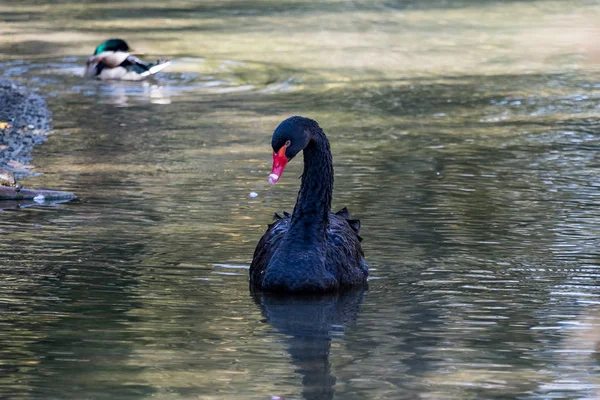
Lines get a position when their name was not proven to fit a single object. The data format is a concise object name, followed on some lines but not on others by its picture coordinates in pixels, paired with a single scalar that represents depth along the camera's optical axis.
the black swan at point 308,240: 16.11
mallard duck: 38.26
